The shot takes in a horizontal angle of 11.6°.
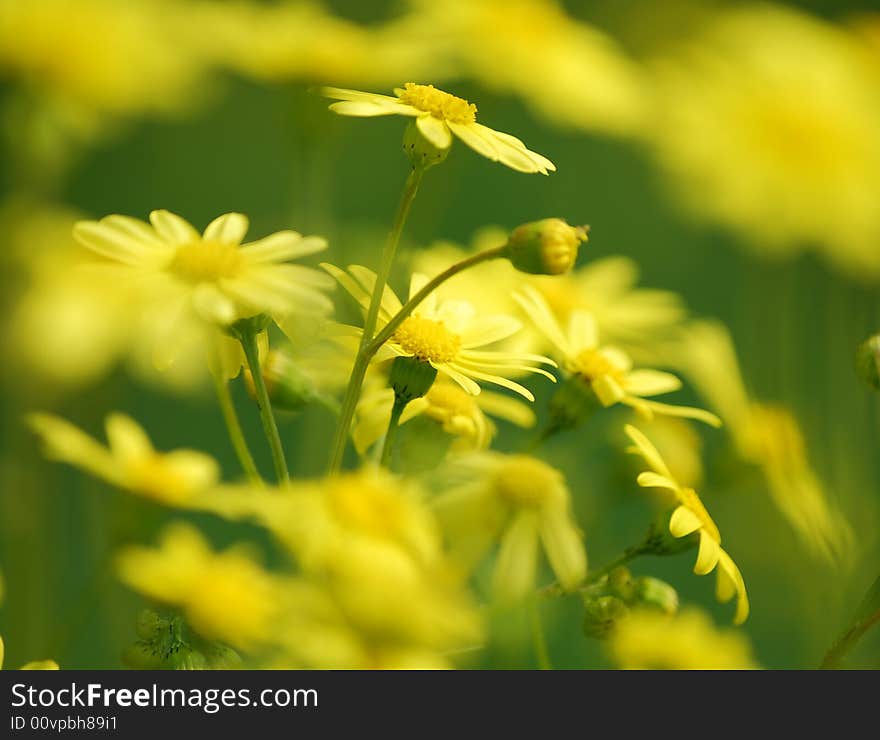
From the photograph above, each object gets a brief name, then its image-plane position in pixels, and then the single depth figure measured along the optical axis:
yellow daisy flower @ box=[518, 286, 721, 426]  0.44
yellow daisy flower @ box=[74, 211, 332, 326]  0.41
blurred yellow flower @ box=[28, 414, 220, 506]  0.44
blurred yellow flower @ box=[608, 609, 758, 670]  0.43
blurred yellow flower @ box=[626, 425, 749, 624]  0.42
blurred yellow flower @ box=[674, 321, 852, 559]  0.48
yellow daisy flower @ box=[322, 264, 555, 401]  0.42
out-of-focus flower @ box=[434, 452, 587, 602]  0.44
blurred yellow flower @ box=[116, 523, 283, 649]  0.40
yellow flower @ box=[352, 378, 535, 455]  0.43
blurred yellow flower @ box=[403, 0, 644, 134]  0.66
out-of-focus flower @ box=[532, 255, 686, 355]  0.50
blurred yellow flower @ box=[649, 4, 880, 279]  0.57
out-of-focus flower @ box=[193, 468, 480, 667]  0.38
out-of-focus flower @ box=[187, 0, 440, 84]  0.58
